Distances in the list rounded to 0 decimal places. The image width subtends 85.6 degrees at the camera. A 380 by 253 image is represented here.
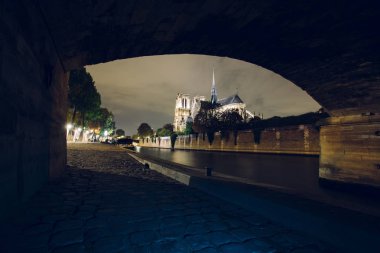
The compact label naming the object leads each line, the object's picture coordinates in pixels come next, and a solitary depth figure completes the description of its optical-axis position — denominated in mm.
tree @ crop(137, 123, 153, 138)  124469
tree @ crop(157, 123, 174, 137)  91862
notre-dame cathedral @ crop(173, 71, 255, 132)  117788
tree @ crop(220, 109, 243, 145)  46456
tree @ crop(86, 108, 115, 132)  62531
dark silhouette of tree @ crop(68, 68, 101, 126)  28469
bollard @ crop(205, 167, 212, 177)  6957
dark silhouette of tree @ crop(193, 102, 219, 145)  48944
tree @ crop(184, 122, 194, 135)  69250
